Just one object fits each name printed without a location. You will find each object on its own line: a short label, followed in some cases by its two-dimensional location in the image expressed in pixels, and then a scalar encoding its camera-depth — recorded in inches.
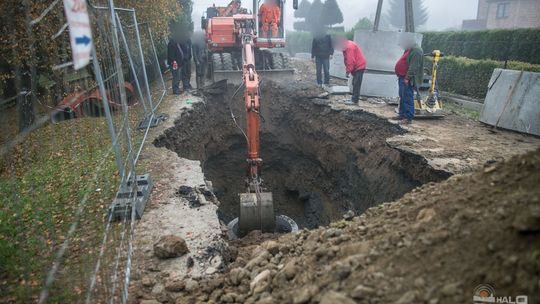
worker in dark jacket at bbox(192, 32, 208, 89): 473.9
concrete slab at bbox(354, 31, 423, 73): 418.6
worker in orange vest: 427.2
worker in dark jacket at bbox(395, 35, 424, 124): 299.4
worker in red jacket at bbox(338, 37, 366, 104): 364.2
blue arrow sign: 96.9
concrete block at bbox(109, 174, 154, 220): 173.0
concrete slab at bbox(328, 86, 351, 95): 427.5
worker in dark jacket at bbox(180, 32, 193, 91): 449.7
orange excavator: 264.4
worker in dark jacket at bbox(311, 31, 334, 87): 458.6
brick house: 1043.9
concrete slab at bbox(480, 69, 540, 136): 283.4
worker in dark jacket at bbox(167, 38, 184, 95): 428.1
